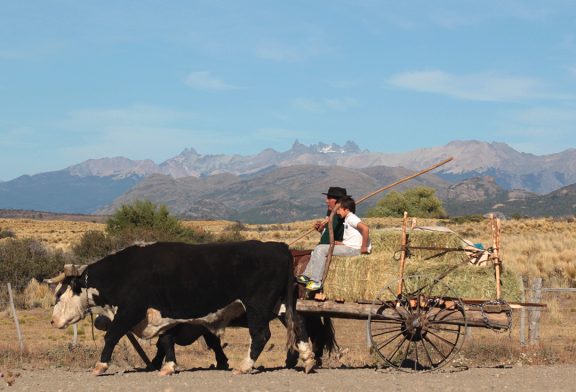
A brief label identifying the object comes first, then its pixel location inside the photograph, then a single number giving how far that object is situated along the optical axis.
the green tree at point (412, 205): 90.25
